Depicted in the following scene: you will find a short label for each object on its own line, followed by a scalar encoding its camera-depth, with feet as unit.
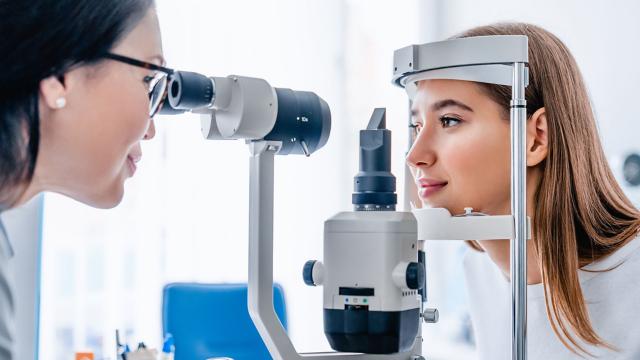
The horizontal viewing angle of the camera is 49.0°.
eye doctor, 2.80
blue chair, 6.69
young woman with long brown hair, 3.99
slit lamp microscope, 2.88
